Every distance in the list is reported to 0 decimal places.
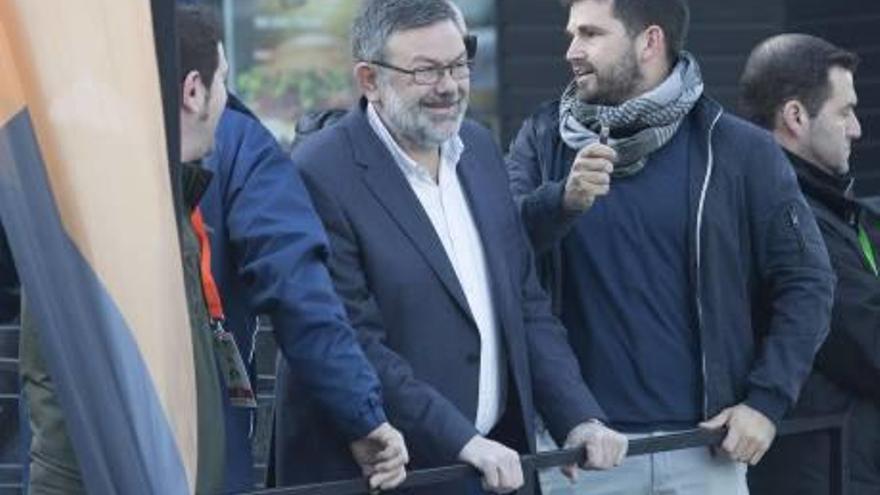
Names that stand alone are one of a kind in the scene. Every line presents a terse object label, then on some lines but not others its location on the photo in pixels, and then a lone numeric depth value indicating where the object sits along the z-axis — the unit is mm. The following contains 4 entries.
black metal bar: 7719
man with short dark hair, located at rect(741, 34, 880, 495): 10164
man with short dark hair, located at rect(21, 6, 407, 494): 7504
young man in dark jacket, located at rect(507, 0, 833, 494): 9477
